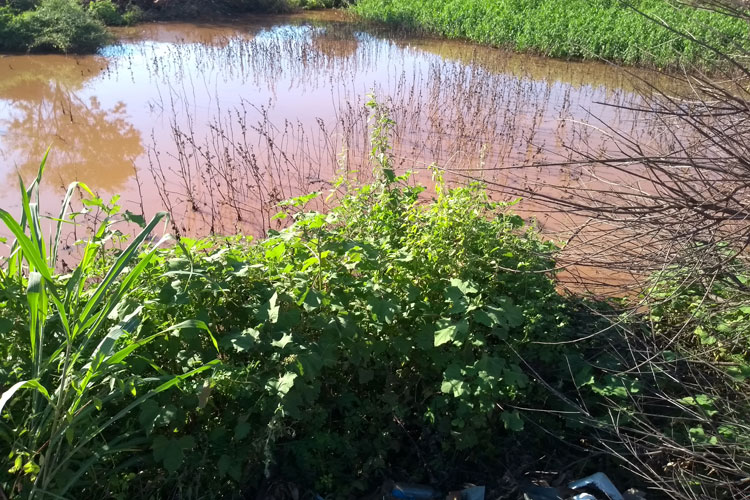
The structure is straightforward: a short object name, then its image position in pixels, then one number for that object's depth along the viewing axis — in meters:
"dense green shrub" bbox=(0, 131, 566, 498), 2.20
